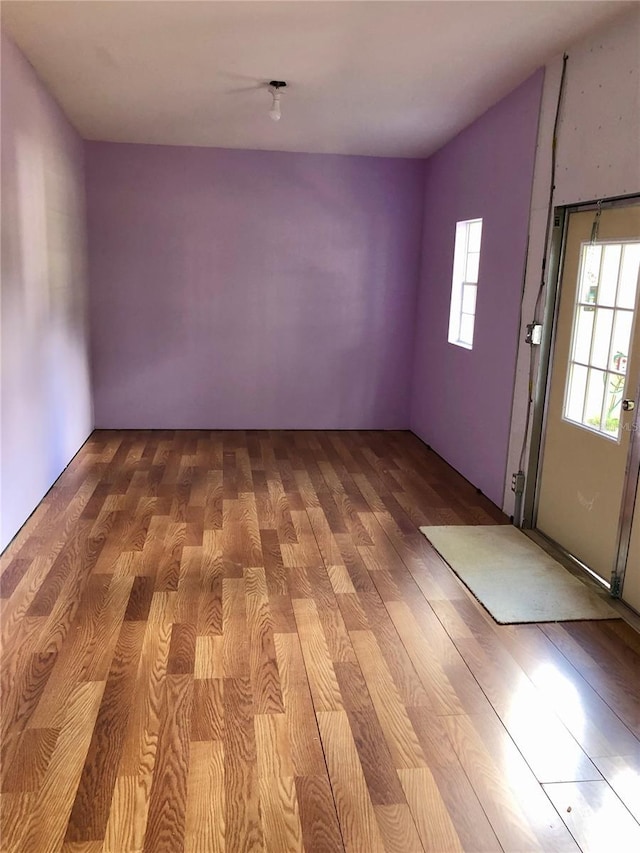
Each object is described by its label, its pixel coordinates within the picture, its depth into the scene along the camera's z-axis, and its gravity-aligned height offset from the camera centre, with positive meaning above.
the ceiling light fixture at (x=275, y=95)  3.94 +1.07
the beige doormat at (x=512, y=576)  2.95 -1.39
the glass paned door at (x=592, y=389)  3.03 -0.49
